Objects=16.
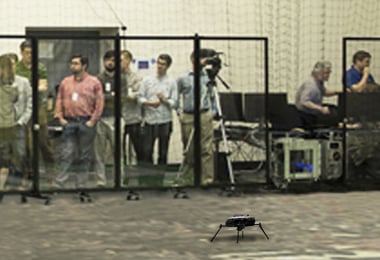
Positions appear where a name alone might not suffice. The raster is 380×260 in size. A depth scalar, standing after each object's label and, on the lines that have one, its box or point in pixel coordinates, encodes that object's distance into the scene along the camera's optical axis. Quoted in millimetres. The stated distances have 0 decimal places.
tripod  14867
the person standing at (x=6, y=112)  14047
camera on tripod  14891
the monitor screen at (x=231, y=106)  14914
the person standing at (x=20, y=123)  14156
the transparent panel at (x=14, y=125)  14070
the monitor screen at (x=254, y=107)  15024
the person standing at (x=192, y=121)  14758
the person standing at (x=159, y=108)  14531
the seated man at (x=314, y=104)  15523
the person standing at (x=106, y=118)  14383
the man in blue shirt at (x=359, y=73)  15523
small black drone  10594
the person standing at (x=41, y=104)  14164
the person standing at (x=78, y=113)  14219
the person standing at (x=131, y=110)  14484
